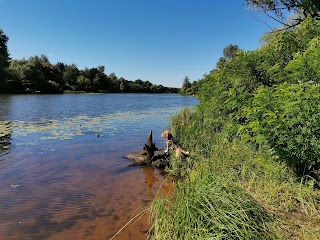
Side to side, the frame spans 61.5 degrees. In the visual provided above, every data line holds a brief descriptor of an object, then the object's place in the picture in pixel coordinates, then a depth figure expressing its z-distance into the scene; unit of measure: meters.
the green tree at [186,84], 109.62
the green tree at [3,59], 58.72
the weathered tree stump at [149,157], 10.49
